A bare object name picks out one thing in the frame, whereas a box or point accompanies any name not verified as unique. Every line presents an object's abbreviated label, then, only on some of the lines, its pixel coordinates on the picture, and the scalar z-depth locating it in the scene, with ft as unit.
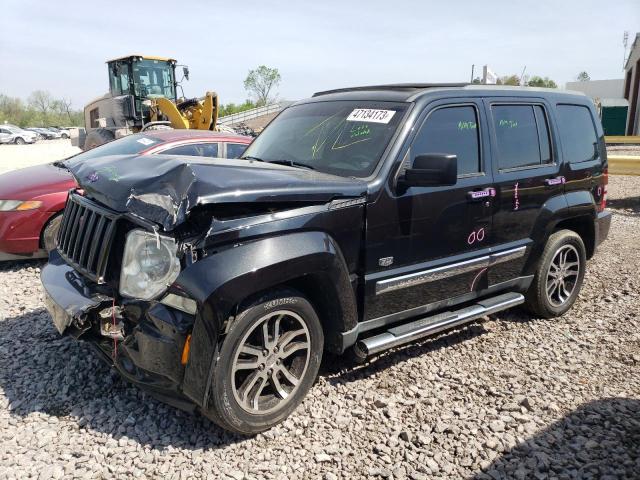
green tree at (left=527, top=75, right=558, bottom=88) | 212.11
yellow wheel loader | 45.39
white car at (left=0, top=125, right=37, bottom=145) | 143.43
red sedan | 18.22
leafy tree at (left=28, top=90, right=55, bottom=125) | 321.52
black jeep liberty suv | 8.95
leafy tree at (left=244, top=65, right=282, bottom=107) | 245.04
